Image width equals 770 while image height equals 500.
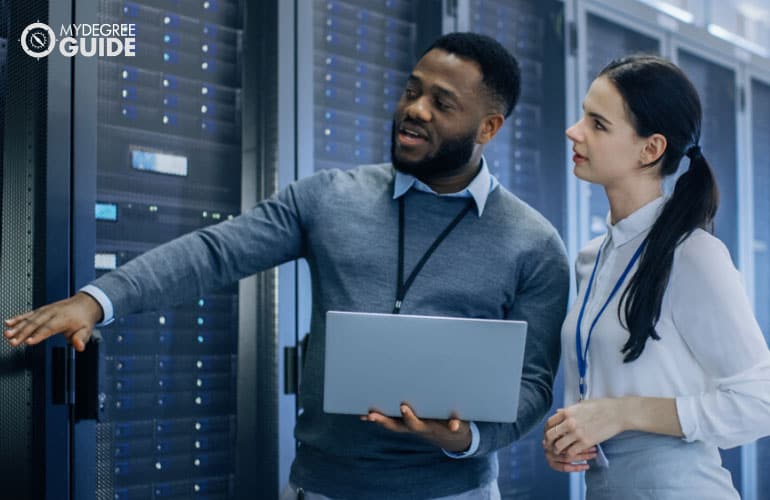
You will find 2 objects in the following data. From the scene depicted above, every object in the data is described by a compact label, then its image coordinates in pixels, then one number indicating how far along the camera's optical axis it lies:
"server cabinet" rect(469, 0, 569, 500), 3.30
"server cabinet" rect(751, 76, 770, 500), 4.68
